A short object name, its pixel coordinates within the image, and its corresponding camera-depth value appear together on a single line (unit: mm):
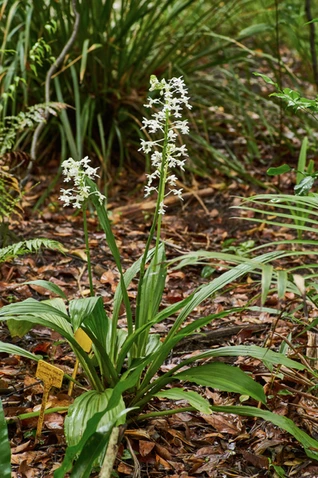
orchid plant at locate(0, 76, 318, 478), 3040
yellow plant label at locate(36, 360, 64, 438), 3170
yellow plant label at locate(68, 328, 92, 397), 3343
